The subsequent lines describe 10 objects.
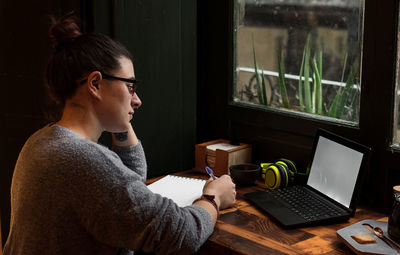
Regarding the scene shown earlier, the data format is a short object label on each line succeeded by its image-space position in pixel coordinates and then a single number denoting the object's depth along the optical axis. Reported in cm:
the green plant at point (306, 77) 229
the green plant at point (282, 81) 238
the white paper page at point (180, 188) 198
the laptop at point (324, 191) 182
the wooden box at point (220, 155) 232
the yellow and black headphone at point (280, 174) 213
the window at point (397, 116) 193
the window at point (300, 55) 212
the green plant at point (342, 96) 211
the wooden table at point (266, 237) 162
